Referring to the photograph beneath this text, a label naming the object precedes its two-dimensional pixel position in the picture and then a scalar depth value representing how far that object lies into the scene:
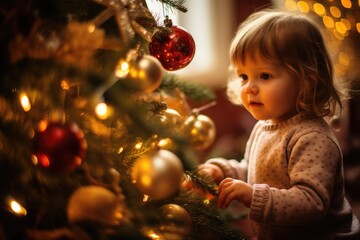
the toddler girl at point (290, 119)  0.76
